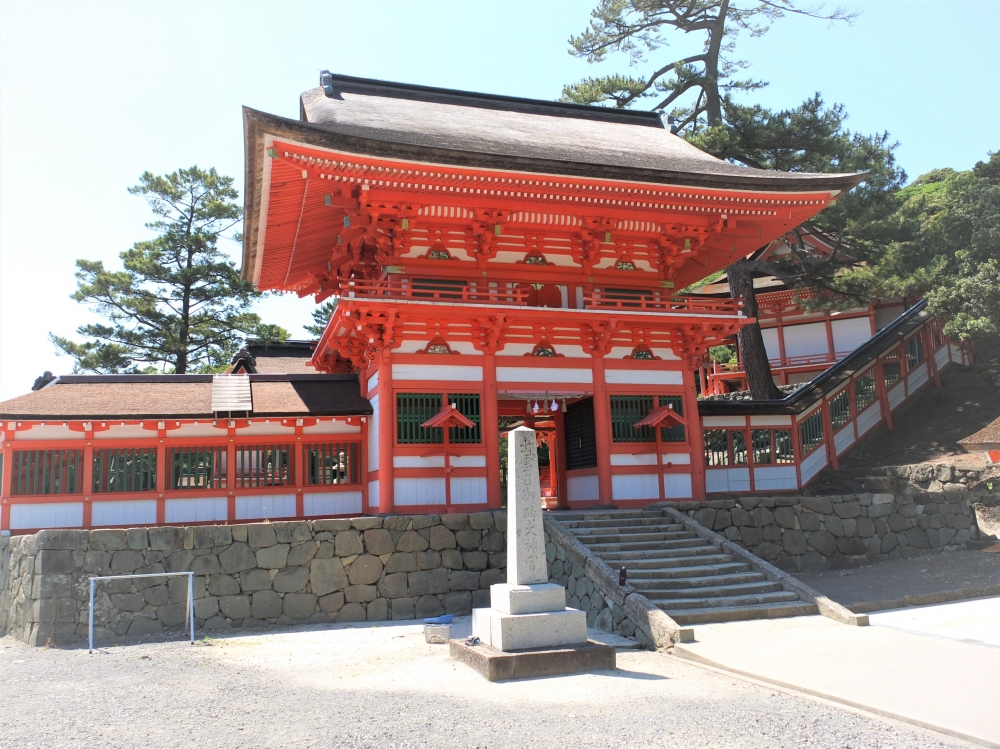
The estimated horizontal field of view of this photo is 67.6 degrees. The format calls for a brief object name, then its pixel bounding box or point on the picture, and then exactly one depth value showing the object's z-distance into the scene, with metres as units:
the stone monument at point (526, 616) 8.08
